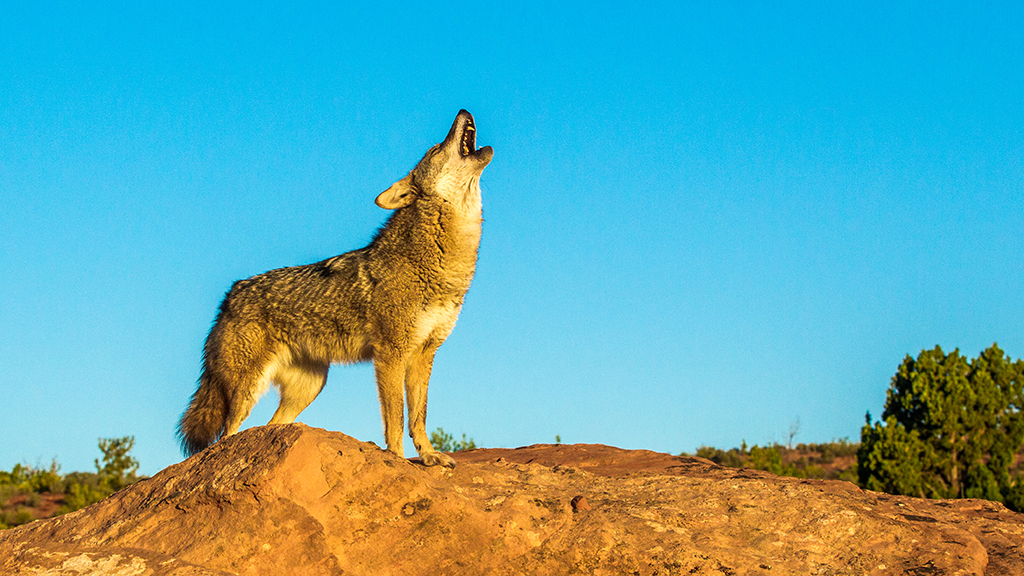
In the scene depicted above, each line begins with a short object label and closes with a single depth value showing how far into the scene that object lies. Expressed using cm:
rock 1079
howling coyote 1487
